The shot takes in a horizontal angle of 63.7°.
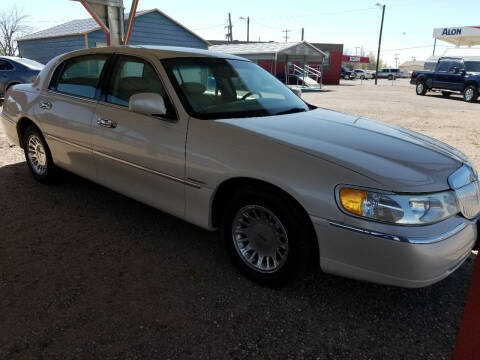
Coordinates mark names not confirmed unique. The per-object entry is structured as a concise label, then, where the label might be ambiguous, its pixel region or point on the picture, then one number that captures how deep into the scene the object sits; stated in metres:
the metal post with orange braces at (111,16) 8.58
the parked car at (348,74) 54.09
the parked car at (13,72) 11.84
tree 31.27
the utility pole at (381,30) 46.28
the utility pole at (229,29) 67.62
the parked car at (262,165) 2.15
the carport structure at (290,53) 26.65
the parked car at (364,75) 60.27
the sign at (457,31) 36.16
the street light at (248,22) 73.33
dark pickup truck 18.92
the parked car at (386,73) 65.90
